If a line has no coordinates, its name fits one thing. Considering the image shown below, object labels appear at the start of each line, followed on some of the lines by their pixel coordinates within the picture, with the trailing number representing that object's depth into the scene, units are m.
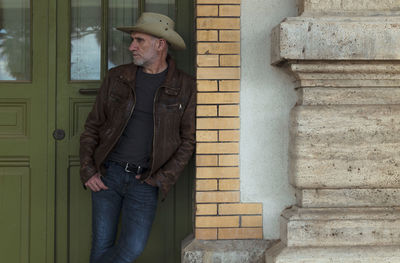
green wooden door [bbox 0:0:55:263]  3.70
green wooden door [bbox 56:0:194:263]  3.72
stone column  3.13
